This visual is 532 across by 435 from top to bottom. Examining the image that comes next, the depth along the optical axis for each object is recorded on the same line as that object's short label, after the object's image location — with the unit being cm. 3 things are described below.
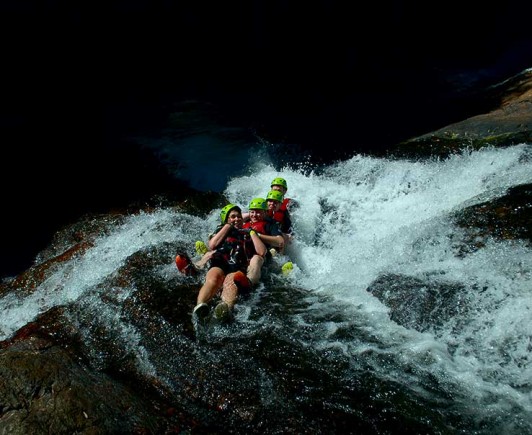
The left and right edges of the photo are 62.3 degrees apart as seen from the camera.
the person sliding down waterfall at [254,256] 507
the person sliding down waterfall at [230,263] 510
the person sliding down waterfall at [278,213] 756
